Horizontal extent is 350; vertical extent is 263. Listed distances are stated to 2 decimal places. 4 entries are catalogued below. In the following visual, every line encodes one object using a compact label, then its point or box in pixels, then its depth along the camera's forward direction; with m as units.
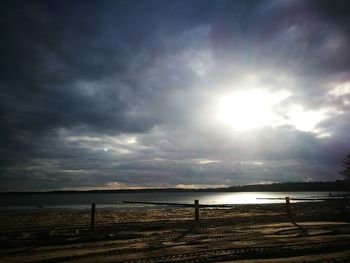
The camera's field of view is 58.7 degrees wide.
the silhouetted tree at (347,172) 79.78
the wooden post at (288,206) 20.06
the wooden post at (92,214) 17.61
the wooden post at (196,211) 18.38
